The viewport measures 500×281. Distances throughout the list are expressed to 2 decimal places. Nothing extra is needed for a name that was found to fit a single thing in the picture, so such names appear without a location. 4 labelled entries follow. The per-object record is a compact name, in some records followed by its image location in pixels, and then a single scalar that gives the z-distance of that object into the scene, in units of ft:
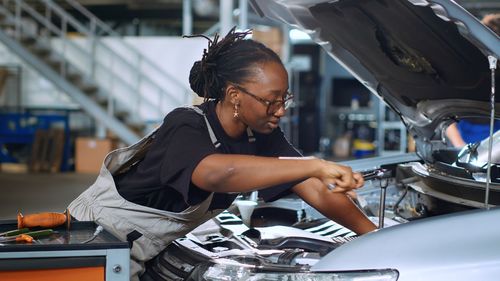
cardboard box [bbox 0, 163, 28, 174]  35.14
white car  4.70
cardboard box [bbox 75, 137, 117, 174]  34.35
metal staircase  34.06
